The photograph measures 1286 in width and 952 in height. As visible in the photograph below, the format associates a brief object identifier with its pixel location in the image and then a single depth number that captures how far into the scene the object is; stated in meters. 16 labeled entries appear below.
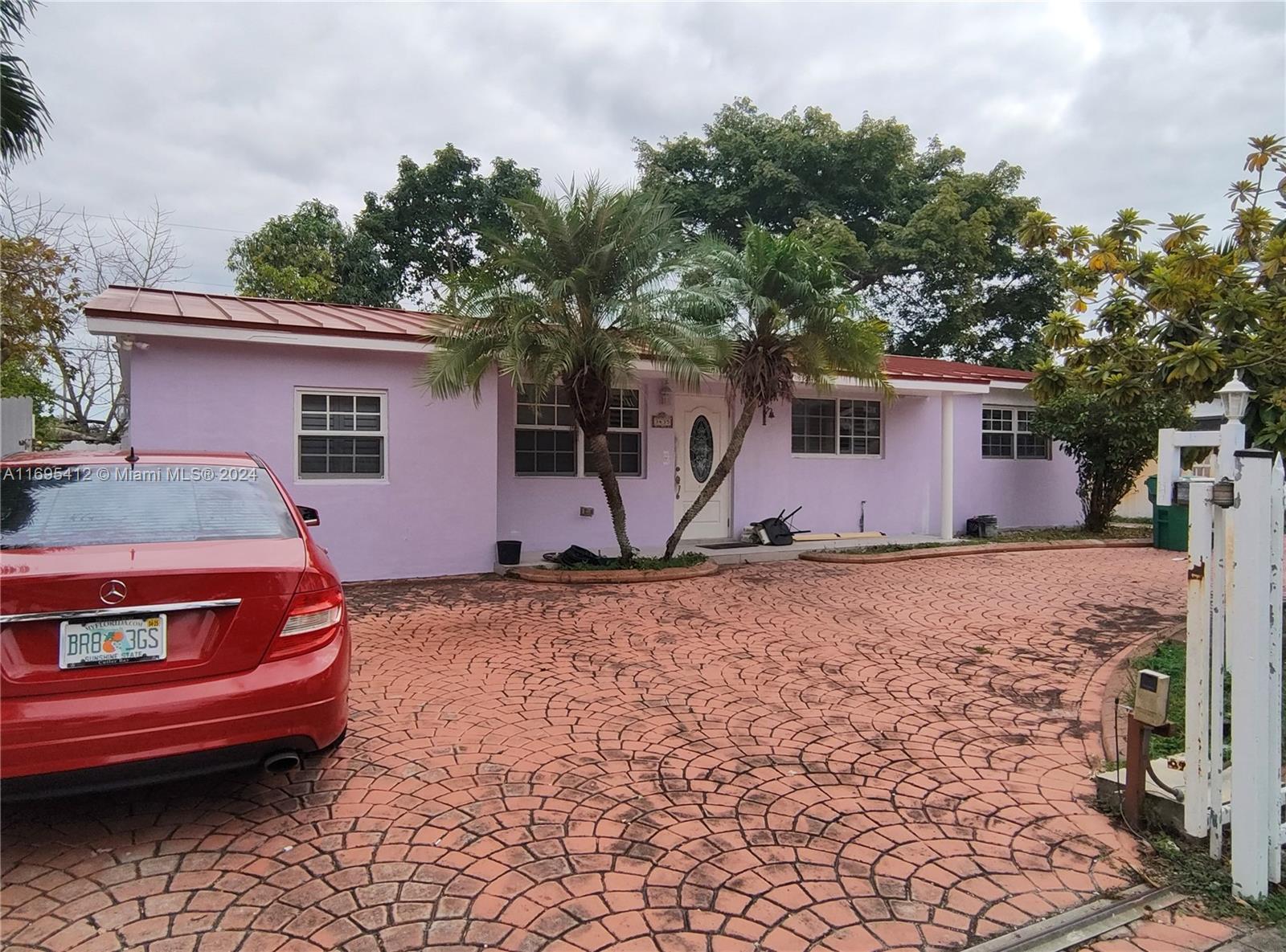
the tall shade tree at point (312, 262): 19.23
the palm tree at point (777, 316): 8.94
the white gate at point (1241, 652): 2.65
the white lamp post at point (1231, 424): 2.77
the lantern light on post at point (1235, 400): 2.86
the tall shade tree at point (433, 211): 22.83
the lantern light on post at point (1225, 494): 2.72
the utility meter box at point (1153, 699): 2.93
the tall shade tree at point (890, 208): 21.70
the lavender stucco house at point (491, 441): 8.27
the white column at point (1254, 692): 2.64
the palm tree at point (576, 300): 8.34
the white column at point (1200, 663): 2.78
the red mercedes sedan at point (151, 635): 2.62
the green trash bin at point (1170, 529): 12.34
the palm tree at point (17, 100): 8.39
